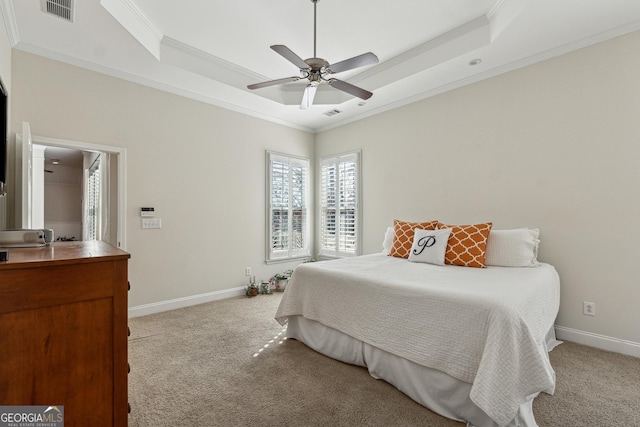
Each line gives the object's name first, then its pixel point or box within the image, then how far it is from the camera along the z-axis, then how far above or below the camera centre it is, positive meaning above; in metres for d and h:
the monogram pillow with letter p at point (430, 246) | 2.98 -0.33
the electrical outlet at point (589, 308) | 2.69 -0.87
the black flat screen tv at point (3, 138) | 1.75 +0.49
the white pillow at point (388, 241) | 3.71 -0.34
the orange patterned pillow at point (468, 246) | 2.84 -0.31
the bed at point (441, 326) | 1.52 -0.73
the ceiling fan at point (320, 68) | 2.23 +1.18
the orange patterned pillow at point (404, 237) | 3.38 -0.26
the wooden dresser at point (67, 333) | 1.05 -0.45
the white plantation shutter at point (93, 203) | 4.20 +0.22
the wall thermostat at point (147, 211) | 3.49 +0.06
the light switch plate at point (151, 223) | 3.50 -0.08
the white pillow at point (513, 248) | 2.75 -0.32
